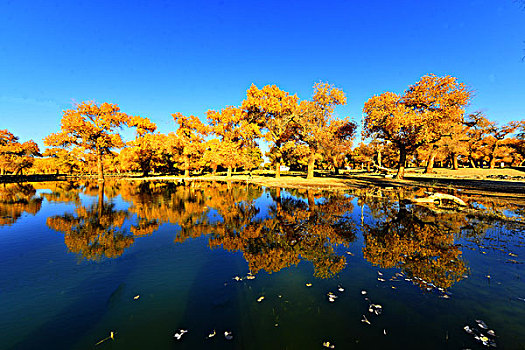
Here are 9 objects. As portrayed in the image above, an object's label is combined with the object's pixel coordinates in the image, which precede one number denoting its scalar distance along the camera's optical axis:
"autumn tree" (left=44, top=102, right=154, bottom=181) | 45.53
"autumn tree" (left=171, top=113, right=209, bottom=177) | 59.19
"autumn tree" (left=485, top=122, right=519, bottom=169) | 58.70
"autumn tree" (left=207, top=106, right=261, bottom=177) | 50.28
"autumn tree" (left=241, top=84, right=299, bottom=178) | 43.84
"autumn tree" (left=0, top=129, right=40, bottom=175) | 65.50
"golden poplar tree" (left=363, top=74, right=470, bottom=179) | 34.09
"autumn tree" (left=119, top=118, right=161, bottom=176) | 61.50
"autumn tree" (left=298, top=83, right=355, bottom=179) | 41.66
